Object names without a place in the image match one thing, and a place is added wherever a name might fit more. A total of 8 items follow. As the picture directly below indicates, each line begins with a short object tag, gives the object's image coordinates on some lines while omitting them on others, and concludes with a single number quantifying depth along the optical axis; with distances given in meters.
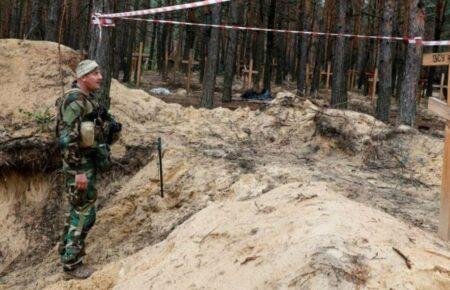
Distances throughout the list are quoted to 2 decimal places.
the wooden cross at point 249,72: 21.62
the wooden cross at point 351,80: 30.76
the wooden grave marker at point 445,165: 4.24
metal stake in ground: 6.08
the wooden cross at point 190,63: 19.72
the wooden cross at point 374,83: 19.67
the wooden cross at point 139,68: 21.42
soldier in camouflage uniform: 4.73
